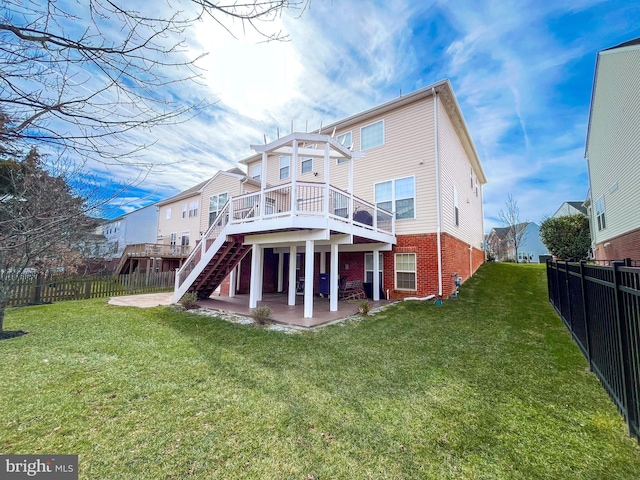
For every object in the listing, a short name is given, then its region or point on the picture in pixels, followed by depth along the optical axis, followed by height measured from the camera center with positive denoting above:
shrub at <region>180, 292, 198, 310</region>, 9.68 -1.40
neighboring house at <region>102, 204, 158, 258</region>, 32.41 +4.17
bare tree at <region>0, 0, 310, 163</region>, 1.97 +1.56
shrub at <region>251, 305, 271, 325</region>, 7.28 -1.44
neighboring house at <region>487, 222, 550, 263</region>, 34.31 +2.34
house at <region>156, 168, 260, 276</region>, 18.98 +4.24
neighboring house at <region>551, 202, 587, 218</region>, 30.70 +6.51
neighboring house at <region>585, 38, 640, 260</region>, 9.75 +4.91
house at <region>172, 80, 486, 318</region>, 8.48 +1.79
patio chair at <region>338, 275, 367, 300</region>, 11.38 -1.20
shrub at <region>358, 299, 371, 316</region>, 8.25 -1.39
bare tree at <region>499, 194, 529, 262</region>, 28.50 +4.67
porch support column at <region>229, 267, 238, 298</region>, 13.07 -1.12
